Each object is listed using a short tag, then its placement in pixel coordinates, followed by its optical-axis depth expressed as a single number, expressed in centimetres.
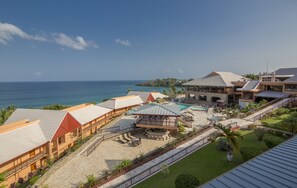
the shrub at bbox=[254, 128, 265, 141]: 1884
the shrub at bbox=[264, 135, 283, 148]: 1506
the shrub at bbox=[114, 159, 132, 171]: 1608
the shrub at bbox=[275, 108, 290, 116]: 2812
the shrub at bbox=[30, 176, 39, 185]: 1628
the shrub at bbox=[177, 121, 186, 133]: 2583
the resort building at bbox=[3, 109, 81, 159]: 2255
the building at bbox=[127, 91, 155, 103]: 5189
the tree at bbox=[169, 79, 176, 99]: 6159
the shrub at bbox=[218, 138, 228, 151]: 1721
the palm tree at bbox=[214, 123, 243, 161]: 1447
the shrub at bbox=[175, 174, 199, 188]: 1099
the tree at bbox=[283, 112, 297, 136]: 1833
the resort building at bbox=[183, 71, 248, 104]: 4394
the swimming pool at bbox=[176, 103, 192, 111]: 4140
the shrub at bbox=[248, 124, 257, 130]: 2269
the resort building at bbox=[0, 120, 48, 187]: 1758
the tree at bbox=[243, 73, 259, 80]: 7307
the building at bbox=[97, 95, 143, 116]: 3975
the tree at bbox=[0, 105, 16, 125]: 3522
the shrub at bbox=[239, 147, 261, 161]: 1339
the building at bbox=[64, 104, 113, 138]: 2819
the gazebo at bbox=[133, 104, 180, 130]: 2477
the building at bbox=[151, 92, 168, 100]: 5562
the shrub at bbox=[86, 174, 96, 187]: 1420
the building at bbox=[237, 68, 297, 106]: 3534
